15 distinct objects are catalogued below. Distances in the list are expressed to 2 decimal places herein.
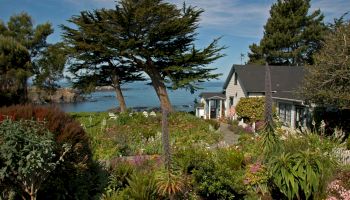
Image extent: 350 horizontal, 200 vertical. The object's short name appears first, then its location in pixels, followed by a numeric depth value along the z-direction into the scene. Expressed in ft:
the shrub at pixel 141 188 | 21.87
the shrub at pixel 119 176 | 24.13
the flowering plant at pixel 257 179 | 25.11
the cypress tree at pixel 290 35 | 154.81
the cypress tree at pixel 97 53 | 96.27
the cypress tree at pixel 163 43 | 94.99
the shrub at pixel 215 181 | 23.33
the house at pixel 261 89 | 82.58
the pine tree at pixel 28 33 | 128.88
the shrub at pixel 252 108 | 86.63
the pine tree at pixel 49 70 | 124.67
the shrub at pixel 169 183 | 20.20
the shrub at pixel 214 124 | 66.48
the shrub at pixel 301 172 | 22.22
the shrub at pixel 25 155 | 17.44
